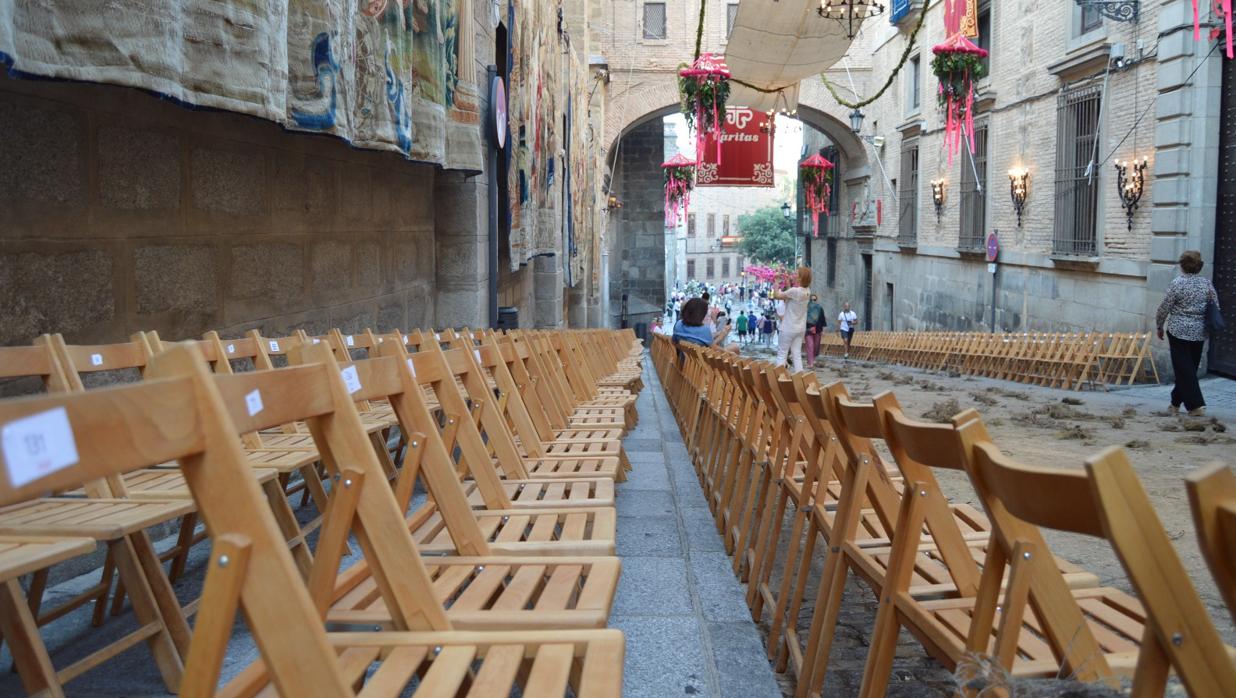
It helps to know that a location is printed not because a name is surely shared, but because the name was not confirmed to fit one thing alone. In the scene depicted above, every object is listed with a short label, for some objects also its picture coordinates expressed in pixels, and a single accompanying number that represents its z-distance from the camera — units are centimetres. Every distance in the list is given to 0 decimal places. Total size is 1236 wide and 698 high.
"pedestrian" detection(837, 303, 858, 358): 2555
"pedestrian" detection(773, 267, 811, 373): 1180
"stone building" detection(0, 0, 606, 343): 359
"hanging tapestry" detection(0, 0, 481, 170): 292
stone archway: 3559
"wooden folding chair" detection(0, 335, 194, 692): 238
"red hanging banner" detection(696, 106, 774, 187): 2858
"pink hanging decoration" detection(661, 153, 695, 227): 2898
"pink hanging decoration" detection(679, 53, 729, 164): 1662
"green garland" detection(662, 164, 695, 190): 2911
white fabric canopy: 1115
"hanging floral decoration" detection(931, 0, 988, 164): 1836
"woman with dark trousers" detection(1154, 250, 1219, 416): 925
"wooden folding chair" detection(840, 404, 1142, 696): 173
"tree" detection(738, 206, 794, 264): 6975
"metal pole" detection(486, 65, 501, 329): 1031
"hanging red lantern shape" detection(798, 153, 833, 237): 3328
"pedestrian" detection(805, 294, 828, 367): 1950
